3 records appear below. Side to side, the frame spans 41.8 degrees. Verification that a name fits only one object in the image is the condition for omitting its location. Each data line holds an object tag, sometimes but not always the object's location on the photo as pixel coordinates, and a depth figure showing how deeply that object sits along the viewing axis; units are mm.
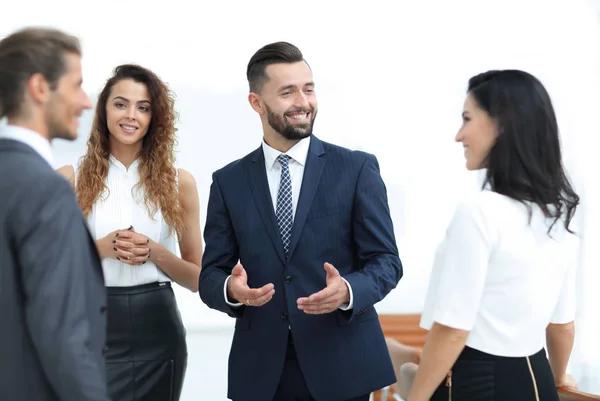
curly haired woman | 3004
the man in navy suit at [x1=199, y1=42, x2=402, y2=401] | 2549
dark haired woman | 1939
